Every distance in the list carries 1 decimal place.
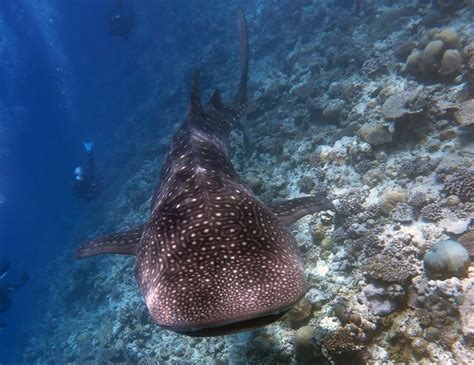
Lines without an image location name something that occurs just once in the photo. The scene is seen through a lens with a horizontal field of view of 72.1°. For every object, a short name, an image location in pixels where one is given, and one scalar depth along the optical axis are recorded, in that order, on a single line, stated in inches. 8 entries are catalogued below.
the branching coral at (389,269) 188.2
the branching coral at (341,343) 177.3
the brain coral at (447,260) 172.4
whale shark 95.8
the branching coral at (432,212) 211.3
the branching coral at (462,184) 209.3
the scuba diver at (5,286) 617.9
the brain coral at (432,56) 292.0
